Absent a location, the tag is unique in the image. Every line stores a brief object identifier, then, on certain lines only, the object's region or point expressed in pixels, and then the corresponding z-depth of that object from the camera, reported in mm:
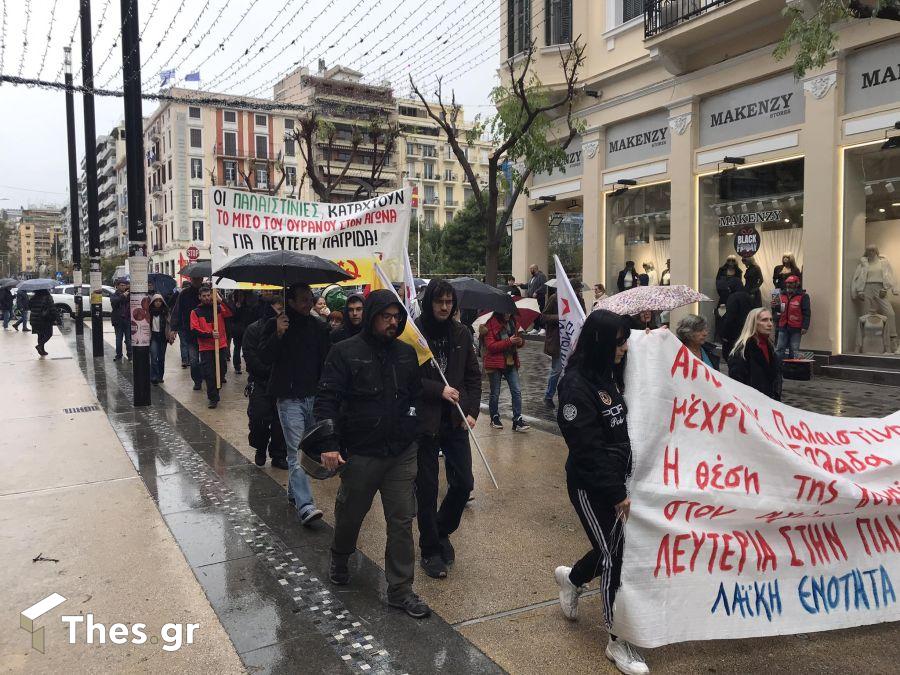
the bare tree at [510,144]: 11695
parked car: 33719
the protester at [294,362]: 5434
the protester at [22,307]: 27319
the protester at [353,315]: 6398
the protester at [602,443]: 3271
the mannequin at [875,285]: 12391
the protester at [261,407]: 5754
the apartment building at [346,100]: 55938
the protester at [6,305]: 27666
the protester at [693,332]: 5496
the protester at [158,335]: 12430
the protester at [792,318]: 12508
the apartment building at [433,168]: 81875
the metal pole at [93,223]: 16156
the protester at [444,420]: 4453
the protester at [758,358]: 5648
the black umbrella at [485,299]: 7117
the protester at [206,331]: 10672
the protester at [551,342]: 9781
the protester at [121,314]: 15273
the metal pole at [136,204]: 10062
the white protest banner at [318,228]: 7922
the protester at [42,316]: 17141
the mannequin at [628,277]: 17562
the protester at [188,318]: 11320
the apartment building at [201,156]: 66812
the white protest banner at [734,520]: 3312
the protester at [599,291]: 15188
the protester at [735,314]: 10117
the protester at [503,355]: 8492
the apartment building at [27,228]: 166650
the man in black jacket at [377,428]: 3916
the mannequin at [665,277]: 16681
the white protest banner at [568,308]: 5754
